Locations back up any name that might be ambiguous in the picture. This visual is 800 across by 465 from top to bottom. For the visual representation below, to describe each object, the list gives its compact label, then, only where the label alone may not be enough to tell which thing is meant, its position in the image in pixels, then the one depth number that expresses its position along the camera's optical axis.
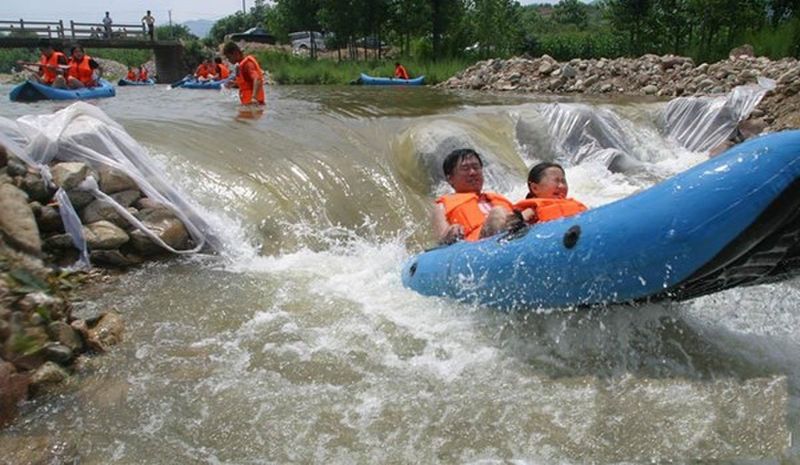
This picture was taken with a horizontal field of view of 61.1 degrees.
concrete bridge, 30.28
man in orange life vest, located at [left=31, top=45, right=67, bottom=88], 15.09
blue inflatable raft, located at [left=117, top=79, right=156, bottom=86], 26.42
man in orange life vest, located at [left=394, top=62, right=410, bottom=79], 21.09
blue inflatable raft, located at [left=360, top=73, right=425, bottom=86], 20.12
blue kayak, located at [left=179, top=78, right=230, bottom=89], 18.27
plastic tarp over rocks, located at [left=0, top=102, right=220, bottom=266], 4.96
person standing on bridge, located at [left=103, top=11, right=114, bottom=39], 34.23
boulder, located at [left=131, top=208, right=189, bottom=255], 4.96
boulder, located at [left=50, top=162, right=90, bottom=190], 4.85
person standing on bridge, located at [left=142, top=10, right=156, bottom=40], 34.20
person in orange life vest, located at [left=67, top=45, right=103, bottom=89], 15.47
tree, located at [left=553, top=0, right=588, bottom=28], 58.25
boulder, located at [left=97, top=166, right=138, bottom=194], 5.10
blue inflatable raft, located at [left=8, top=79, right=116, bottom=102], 14.55
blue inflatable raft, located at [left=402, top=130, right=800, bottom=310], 2.77
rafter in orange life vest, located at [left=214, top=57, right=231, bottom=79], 19.34
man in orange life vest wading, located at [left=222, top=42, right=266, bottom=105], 11.35
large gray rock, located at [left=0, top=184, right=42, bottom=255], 4.12
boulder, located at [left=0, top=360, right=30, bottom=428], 2.83
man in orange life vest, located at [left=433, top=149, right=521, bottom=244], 4.18
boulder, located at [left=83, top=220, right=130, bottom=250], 4.74
